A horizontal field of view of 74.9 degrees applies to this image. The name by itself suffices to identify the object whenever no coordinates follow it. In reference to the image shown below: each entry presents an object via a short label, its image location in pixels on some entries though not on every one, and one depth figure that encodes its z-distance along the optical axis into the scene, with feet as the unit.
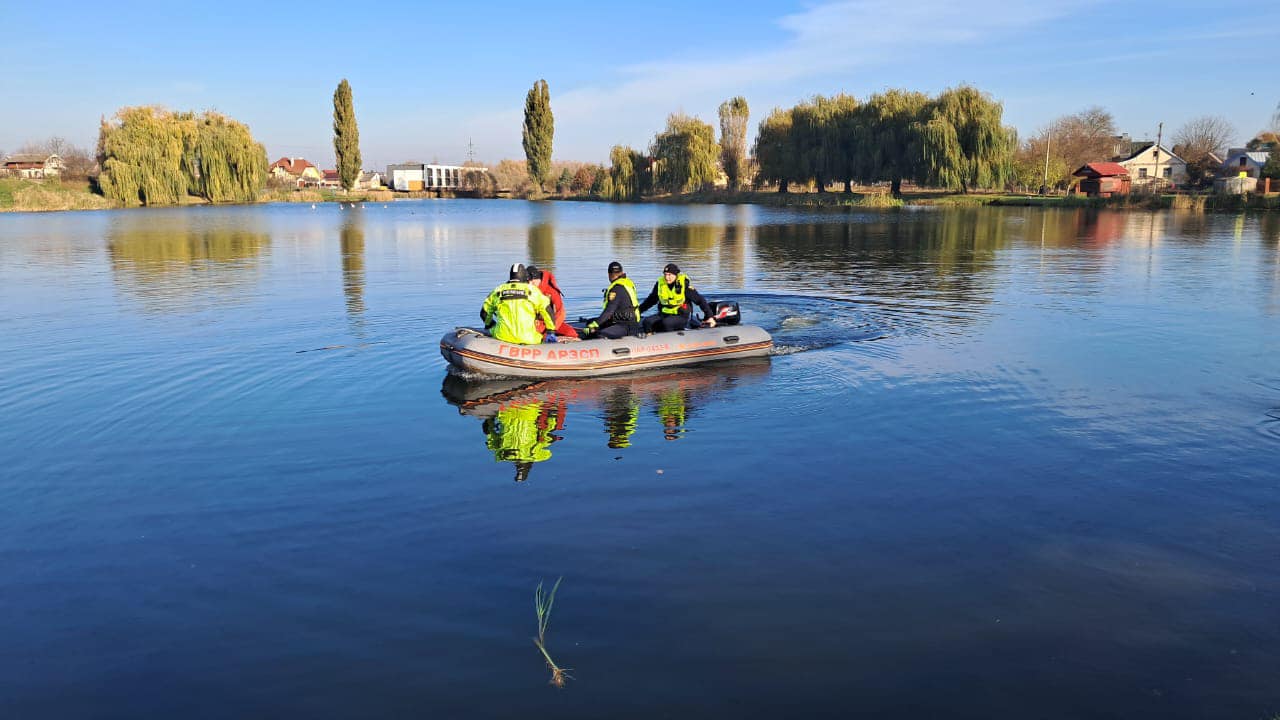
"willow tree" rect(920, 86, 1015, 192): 195.62
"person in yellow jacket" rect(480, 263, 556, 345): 38.91
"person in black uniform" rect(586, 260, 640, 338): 41.68
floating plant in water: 16.42
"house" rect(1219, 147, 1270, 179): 252.62
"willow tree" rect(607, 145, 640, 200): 299.58
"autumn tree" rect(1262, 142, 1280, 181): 193.26
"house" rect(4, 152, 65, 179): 323.98
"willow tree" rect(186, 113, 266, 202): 213.05
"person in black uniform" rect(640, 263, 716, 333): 44.09
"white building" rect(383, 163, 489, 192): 539.29
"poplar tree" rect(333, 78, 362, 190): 279.49
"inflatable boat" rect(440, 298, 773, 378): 38.37
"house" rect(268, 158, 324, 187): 492.95
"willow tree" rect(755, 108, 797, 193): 248.73
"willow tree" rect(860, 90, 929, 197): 208.64
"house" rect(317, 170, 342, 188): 551.39
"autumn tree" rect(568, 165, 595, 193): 383.24
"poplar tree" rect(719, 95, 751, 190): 289.74
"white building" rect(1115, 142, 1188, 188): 288.10
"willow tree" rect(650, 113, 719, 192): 273.33
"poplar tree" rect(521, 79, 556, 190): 313.94
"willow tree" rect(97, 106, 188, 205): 202.90
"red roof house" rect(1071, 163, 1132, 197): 244.42
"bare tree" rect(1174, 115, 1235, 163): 346.95
